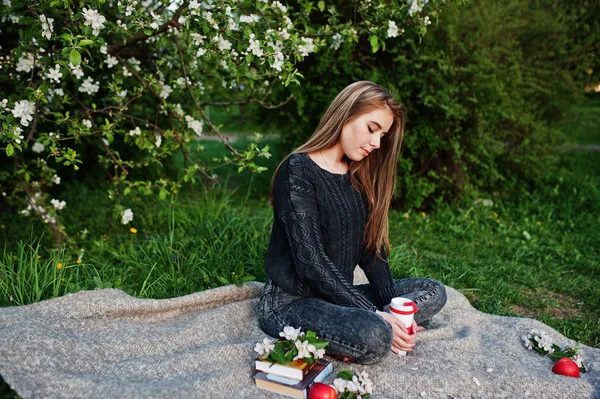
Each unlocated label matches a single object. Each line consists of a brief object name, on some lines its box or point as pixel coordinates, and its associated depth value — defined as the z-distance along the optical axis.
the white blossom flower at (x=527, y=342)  2.82
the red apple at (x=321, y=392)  2.09
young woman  2.43
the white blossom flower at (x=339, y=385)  2.17
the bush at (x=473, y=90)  5.15
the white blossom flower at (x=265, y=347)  2.25
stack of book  2.16
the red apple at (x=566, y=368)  2.52
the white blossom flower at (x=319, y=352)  2.23
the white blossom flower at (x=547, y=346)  2.74
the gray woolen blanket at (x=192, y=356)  2.17
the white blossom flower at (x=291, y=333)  2.24
